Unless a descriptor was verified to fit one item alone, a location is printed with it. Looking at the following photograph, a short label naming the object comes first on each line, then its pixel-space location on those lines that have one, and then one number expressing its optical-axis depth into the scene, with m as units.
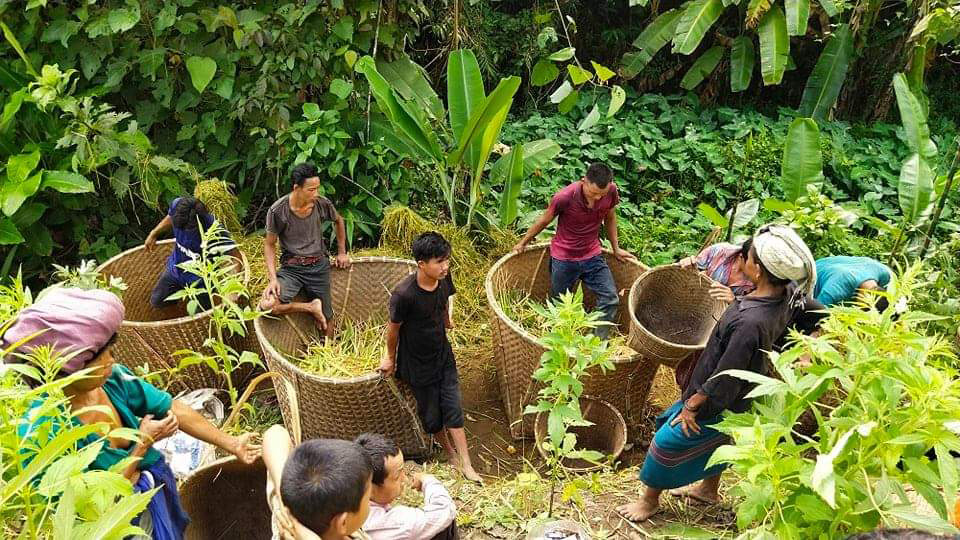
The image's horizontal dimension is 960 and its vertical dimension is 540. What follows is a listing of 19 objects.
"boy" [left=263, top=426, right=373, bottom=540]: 1.70
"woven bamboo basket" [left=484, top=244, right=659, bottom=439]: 3.42
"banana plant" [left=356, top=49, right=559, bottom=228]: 4.09
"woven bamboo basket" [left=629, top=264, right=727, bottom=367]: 3.86
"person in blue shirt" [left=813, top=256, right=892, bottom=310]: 2.98
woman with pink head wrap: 1.77
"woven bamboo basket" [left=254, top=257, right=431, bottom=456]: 3.21
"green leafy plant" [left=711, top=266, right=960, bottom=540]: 1.49
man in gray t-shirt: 3.59
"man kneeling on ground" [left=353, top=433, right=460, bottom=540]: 2.17
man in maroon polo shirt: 3.74
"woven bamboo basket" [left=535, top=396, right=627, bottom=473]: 3.46
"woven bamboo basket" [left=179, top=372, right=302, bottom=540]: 2.53
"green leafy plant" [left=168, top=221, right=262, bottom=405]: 2.63
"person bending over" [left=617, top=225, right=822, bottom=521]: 2.31
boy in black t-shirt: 2.98
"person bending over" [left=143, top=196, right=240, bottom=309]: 3.61
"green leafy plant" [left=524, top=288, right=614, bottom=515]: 2.46
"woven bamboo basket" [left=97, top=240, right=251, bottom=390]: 3.43
